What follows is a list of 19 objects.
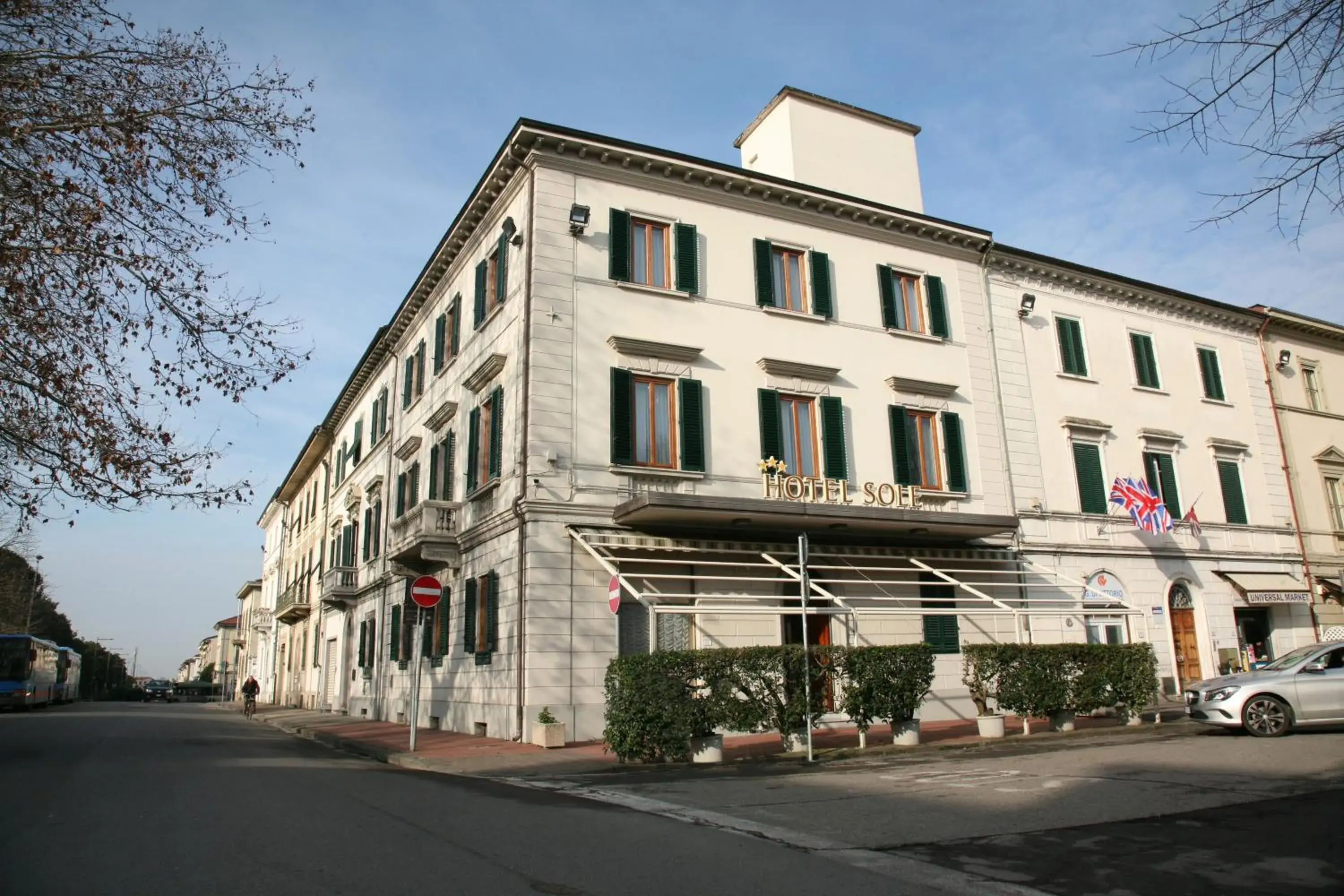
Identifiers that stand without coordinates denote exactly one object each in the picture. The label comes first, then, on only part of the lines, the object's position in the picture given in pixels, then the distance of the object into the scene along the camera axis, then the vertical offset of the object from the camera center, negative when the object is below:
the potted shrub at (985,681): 15.43 -0.20
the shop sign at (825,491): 18.88 +3.78
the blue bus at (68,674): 51.41 +1.36
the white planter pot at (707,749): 12.98 -0.98
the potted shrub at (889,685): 14.16 -0.21
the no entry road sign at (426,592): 15.90 +1.60
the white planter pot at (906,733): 14.44 -0.95
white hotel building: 18.03 +5.57
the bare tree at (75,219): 9.86 +5.24
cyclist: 35.97 -0.10
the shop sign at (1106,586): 23.16 +1.96
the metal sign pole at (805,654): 12.95 +0.30
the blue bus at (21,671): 37.69 +1.18
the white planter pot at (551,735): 15.91 -0.88
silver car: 13.62 -0.53
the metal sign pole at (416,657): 16.19 +0.51
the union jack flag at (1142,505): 23.47 +3.97
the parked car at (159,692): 75.12 +0.25
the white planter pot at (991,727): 15.34 -0.93
